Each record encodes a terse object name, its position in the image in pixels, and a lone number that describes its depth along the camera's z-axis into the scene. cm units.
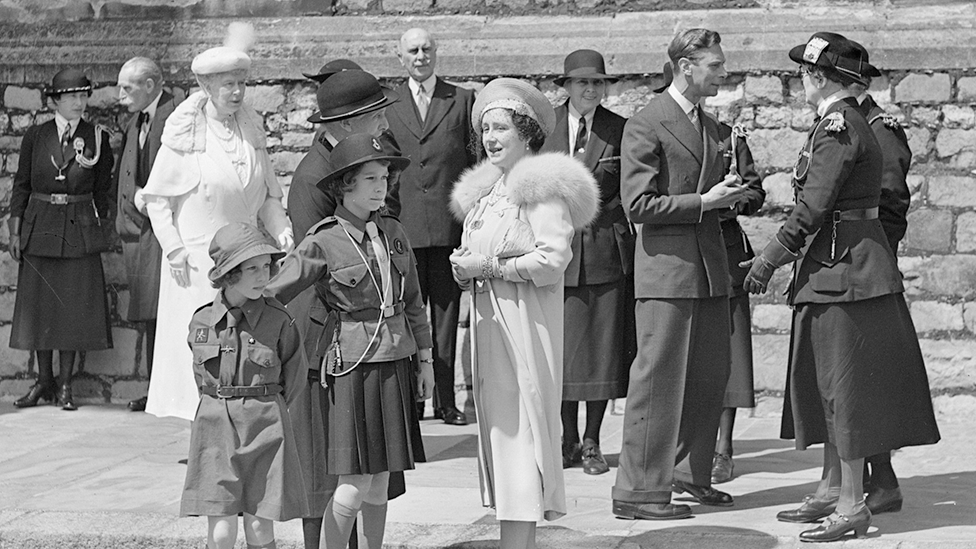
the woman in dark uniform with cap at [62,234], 898
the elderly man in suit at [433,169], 810
